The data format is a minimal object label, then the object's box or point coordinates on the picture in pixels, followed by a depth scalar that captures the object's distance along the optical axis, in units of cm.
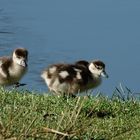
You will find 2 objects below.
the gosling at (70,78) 1113
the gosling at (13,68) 1180
